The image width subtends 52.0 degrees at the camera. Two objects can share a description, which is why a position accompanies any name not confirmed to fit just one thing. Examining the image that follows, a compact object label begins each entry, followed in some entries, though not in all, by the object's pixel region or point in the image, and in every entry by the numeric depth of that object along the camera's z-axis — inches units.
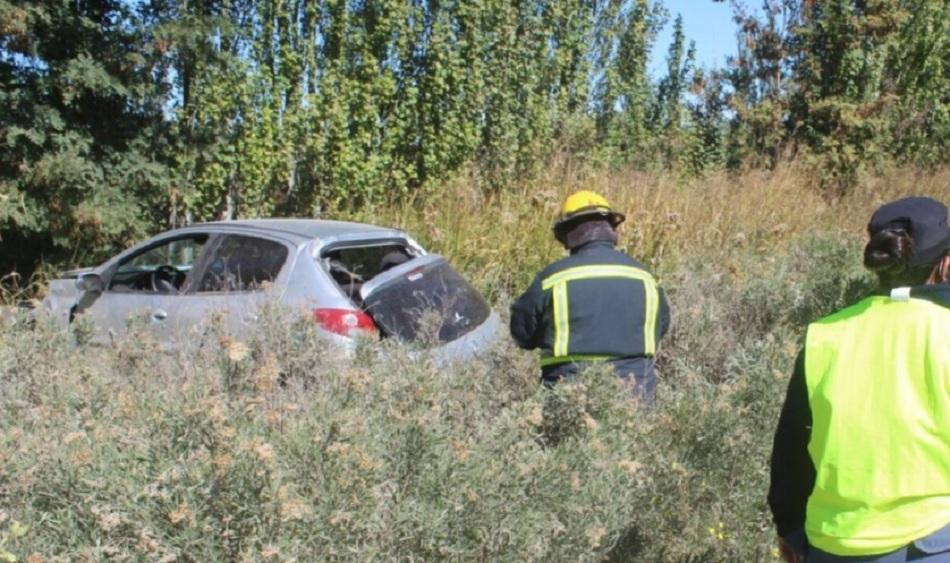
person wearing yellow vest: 92.1
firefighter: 171.9
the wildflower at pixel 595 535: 121.0
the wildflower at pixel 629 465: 129.2
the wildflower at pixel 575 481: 123.9
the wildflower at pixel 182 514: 99.7
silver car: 237.8
